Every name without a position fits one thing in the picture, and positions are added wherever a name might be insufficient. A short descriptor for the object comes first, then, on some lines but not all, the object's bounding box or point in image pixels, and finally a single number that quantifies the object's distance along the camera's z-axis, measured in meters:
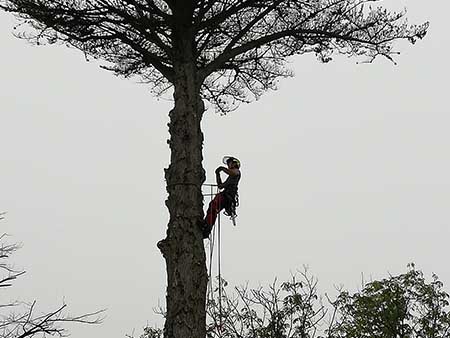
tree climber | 12.61
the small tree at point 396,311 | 27.73
